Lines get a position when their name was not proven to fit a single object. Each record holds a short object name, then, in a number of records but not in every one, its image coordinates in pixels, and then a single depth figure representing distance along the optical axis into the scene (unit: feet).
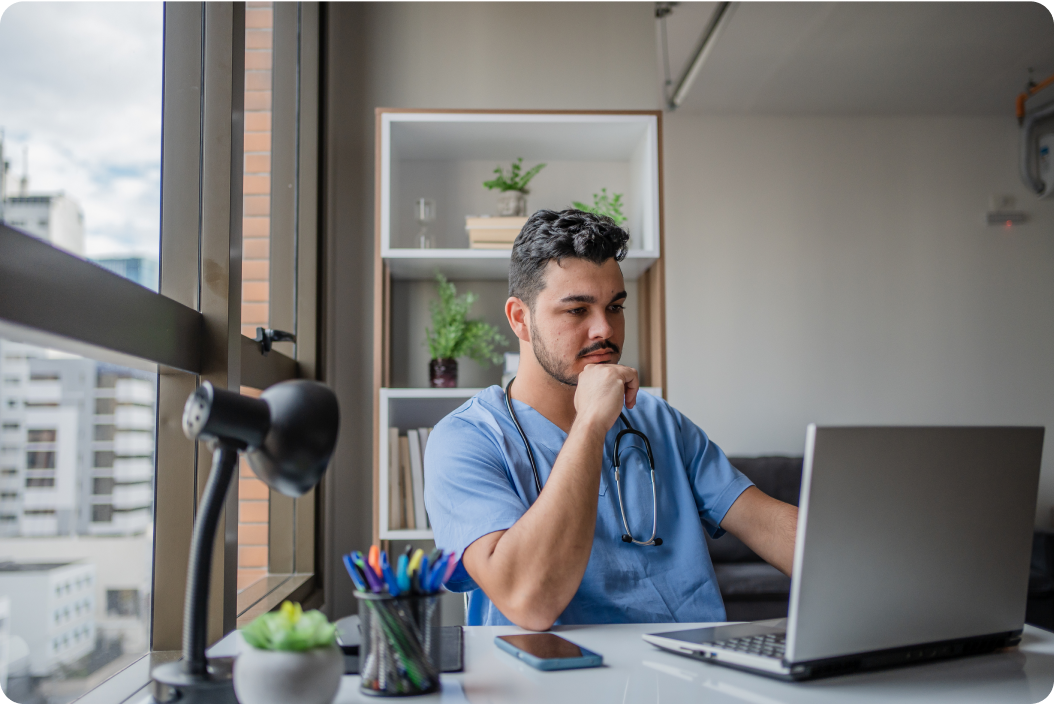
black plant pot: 8.50
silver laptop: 2.56
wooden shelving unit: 8.06
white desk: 2.62
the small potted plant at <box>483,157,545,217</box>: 8.67
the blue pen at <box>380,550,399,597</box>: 2.54
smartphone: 2.94
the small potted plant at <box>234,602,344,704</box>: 2.24
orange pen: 2.60
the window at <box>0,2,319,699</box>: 3.33
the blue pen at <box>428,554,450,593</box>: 2.58
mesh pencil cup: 2.53
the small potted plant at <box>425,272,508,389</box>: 8.54
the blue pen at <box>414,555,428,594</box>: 2.56
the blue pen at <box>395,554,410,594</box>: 2.53
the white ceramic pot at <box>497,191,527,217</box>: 8.67
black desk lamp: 2.31
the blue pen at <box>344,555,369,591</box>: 2.56
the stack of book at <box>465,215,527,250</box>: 8.27
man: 3.76
